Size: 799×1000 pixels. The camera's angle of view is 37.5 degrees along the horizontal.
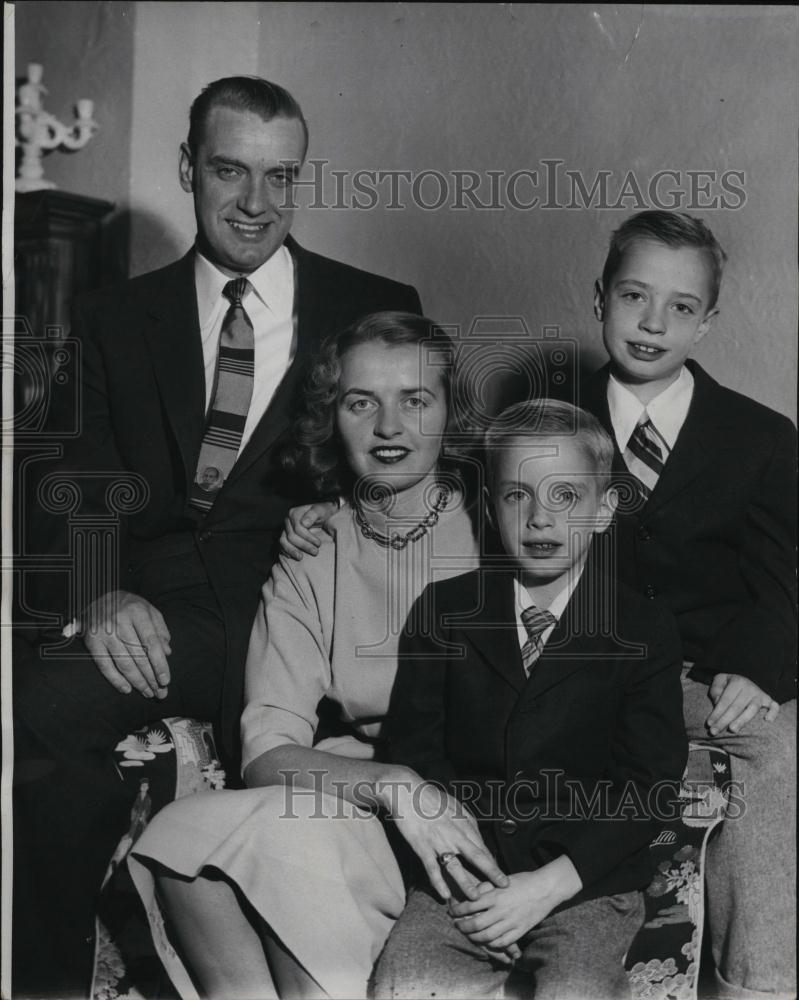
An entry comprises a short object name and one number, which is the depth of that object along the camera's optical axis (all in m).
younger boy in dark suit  1.52
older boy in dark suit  1.74
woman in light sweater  1.53
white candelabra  2.62
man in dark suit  1.80
